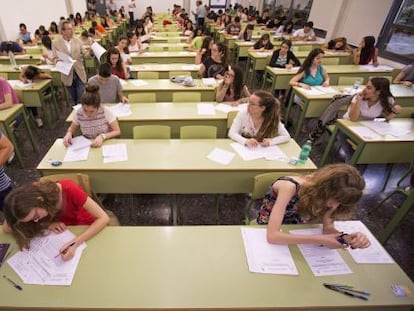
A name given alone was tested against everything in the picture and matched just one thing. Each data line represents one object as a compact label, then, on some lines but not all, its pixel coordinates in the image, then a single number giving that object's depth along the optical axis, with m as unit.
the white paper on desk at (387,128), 2.97
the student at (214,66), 4.59
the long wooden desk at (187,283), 1.25
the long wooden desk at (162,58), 6.22
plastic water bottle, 2.35
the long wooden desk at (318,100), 3.92
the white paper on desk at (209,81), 4.44
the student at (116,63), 3.97
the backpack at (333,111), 3.70
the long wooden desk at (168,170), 2.28
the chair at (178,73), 4.85
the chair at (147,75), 4.73
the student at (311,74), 4.28
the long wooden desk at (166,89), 4.17
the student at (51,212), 1.36
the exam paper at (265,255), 1.42
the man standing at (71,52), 4.39
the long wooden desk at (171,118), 3.26
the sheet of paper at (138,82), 4.37
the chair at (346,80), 4.52
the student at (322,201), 1.45
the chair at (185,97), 3.79
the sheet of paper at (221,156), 2.39
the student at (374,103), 3.11
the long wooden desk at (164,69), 5.06
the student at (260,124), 2.60
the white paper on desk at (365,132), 2.89
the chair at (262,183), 2.07
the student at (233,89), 3.62
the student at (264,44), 6.83
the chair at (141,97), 3.74
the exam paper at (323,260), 1.42
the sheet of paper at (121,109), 3.36
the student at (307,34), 8.51
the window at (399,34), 5.76
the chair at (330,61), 5.95
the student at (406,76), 4.83
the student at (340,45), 6.88
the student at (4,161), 2.00
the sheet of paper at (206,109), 3.42
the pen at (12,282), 1.30
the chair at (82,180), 1.94
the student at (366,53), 5.57
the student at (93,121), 2.48
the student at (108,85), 3.38
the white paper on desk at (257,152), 2.46
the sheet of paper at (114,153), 2.38
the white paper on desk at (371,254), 1.49
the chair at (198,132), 2.78
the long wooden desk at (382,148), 2.83
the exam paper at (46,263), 1.34
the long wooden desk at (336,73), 4.99
